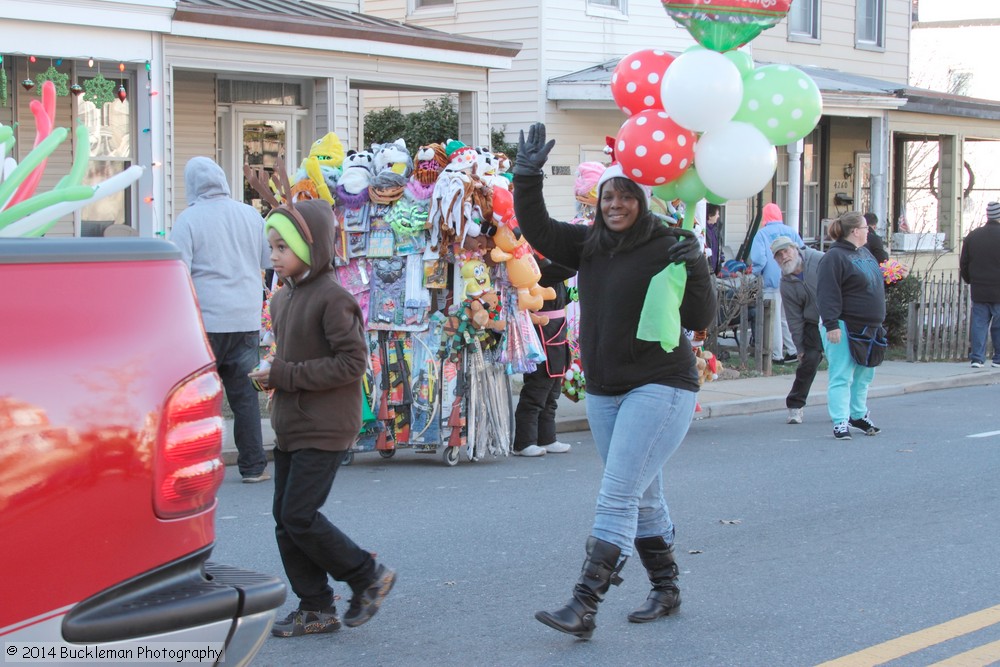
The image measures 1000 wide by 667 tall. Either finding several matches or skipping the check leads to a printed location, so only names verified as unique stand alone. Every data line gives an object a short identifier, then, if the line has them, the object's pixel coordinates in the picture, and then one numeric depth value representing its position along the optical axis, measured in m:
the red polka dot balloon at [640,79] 5.20
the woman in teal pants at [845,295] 9.70
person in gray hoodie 7.84
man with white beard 10.82
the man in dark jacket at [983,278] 15.05
